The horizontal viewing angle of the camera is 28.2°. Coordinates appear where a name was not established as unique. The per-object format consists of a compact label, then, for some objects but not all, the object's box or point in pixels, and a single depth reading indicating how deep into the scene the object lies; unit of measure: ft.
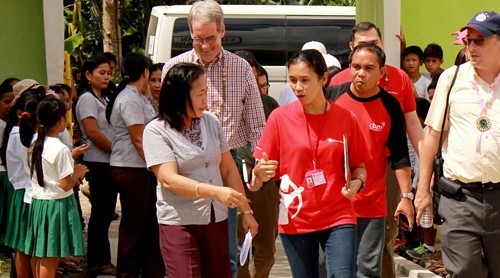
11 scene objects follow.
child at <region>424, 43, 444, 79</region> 36.11
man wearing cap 20.15
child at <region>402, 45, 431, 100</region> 35.50
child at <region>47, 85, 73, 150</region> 29.63
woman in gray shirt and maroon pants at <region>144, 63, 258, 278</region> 19.99
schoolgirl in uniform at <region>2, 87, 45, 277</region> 27.35
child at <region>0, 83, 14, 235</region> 28.94
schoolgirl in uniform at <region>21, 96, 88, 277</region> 26.25
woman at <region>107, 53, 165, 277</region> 28.40
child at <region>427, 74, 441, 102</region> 34.42
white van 58.44
